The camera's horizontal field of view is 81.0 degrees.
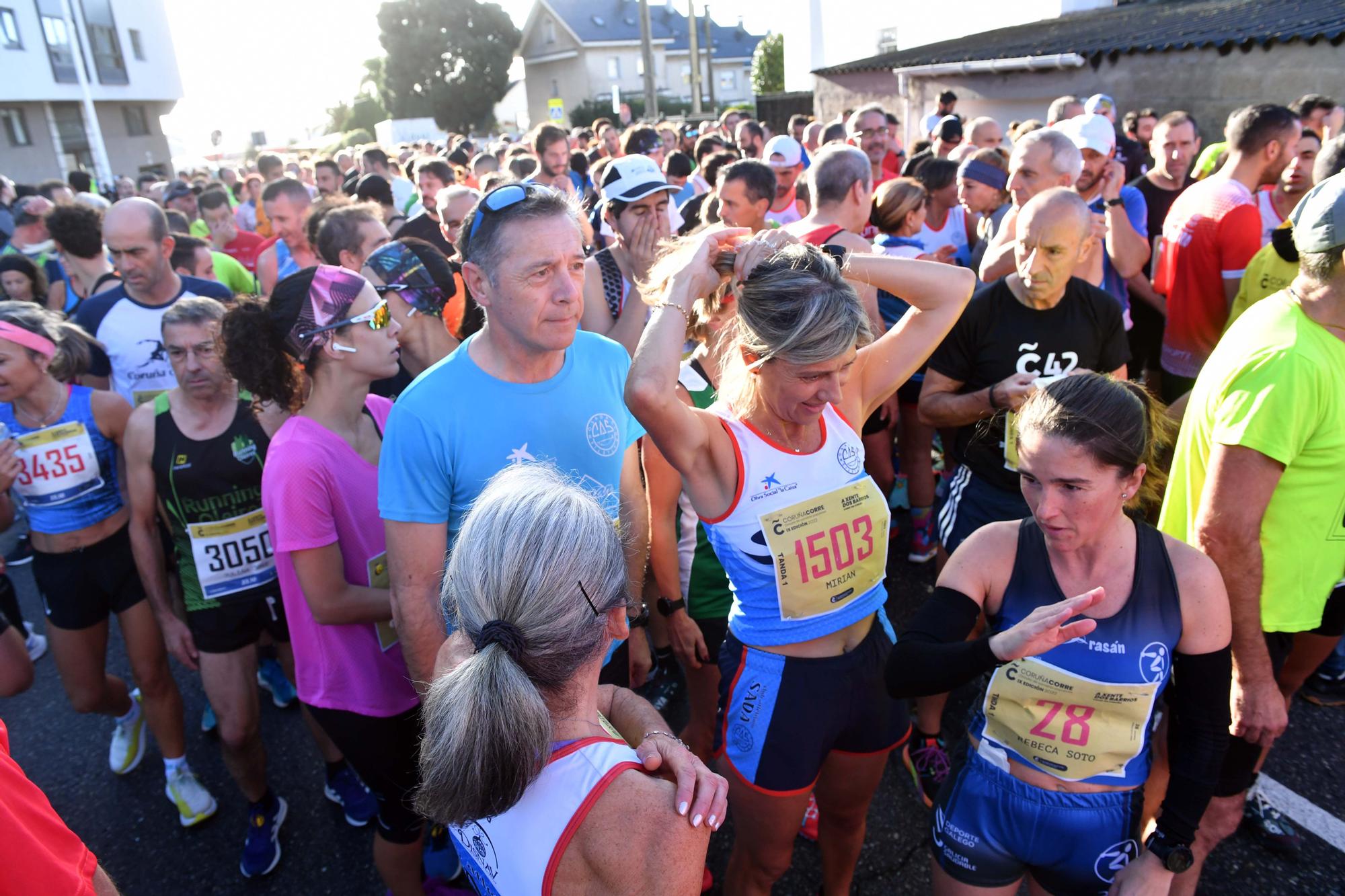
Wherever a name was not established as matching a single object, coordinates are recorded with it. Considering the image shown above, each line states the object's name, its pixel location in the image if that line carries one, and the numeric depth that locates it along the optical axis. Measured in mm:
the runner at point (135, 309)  4258
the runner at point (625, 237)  3969
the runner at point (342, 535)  2402
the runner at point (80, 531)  3266
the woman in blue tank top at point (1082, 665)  1843
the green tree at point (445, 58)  48812
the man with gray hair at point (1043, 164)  4410
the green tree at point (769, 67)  36594
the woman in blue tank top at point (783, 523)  2100
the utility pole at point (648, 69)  23234
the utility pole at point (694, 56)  27578
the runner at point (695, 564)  2740
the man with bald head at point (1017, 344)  3088
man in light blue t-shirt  2139
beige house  52188
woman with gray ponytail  1276
